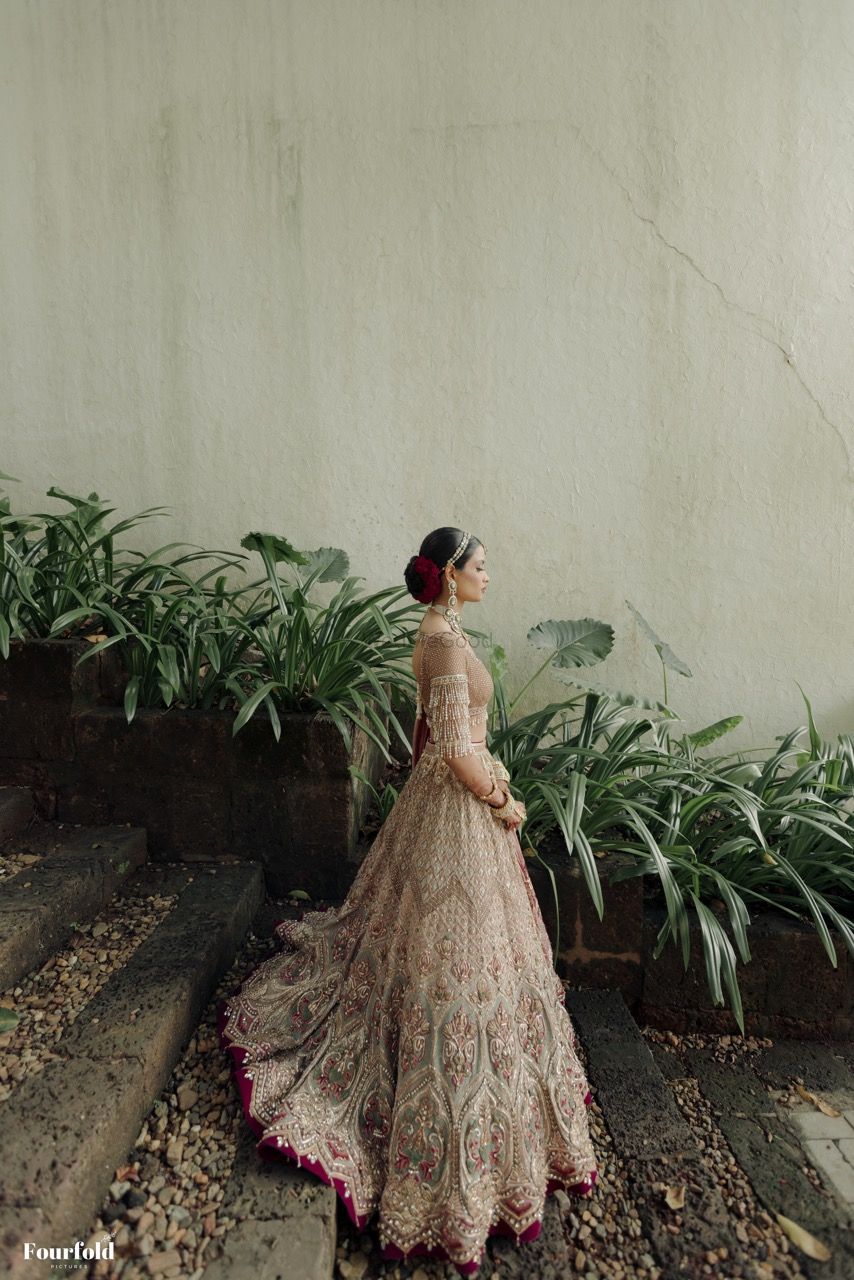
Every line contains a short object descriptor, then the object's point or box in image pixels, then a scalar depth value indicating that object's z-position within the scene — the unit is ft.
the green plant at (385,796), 8.23
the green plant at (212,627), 8.18
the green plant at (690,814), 7.04
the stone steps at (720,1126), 4.99
